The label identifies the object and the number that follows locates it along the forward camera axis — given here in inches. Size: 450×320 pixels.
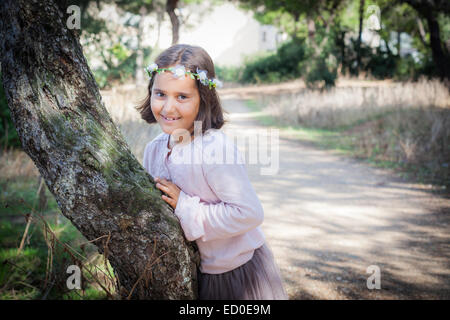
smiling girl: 63.5
